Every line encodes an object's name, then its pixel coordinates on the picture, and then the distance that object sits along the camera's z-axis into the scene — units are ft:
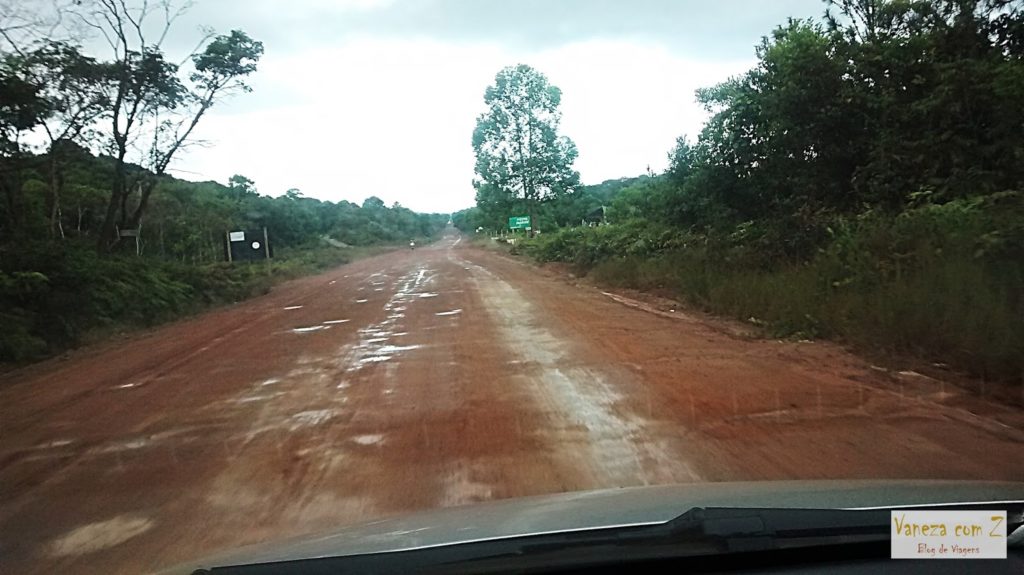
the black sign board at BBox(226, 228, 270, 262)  138.31
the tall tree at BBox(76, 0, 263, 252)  74.54
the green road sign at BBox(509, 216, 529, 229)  175.69
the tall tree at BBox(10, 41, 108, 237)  60.85
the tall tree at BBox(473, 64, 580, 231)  155.33
